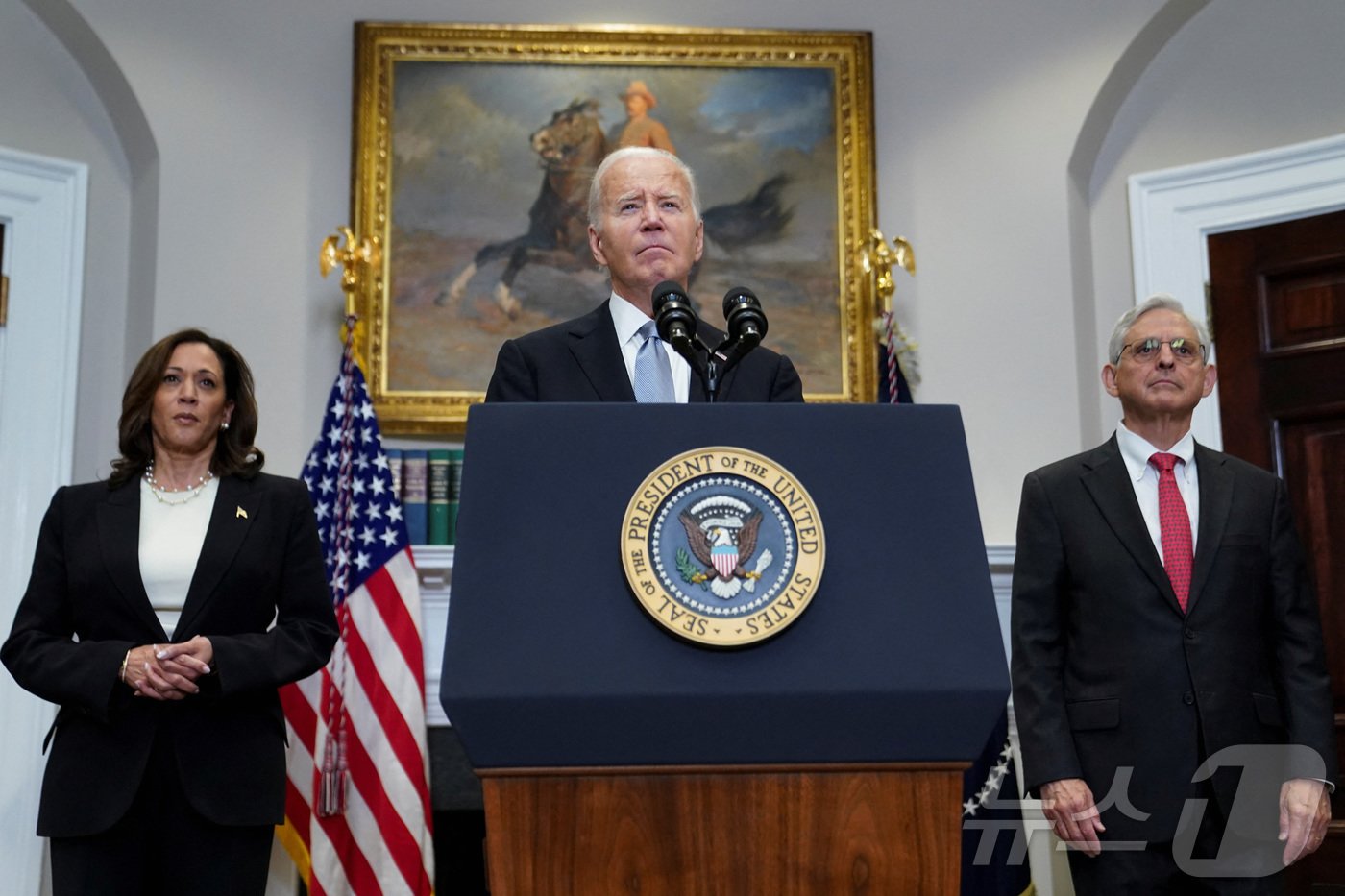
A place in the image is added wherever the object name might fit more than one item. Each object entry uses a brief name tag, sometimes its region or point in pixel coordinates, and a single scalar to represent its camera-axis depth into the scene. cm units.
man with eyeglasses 288
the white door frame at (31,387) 441
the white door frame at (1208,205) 472
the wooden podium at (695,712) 164
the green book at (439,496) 472
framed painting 498
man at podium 239
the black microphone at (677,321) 197
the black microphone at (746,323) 200
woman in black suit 295
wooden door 455
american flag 413
